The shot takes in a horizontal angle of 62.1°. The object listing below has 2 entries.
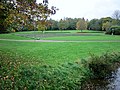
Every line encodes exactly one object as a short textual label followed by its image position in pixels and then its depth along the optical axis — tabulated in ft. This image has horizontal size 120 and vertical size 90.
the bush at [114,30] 100.69
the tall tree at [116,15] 158.86
